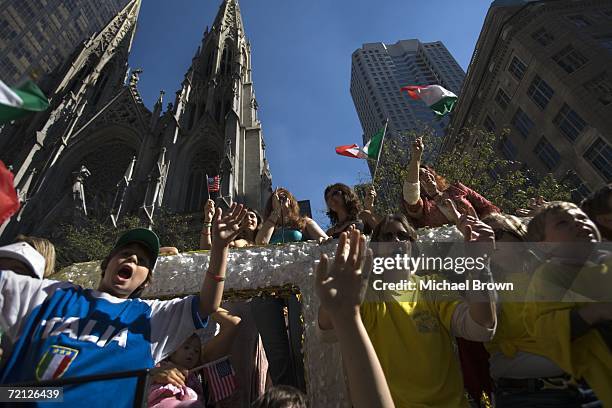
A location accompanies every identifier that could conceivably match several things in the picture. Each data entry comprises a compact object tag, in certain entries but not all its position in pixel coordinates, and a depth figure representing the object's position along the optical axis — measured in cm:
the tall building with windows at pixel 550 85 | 1753
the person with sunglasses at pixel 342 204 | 446
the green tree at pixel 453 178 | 1368
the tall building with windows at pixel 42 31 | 2691
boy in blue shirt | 171
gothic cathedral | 2358
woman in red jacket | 429
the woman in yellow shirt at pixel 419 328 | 202
